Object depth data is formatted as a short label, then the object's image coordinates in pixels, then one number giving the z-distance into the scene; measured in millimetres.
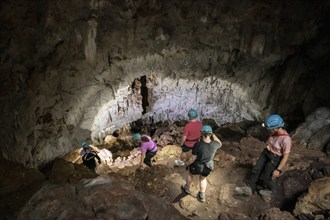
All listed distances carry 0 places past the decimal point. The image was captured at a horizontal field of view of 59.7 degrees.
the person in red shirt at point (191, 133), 5988
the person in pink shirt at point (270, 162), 4738
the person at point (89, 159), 6980
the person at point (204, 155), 4871
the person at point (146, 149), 6695
